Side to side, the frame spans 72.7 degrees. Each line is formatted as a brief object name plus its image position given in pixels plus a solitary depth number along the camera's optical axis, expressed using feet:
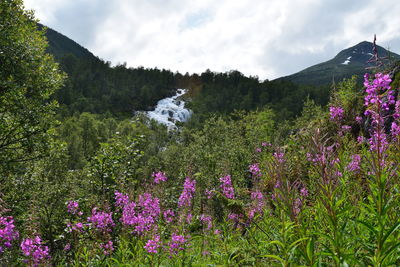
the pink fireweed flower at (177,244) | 15.79
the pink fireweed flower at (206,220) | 21.34
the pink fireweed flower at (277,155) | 9.37
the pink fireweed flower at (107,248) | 17.28
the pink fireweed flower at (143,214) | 17.93
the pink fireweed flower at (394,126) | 16.34
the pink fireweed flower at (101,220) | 17.99
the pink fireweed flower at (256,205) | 17.56
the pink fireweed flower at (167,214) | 20.54
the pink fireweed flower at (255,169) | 25.23
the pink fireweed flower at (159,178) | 22.34
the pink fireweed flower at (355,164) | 17.93
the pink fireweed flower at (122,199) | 19.21
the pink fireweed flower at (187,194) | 20.71
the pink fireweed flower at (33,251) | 15.75
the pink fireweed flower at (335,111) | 23.36
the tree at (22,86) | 38.29
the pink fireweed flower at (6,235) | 15.51
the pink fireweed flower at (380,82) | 10.21
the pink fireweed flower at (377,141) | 7.54
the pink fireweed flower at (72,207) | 21.76
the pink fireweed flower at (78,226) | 20.17
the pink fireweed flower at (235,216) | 17.53
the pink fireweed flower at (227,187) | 19.97
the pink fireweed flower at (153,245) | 15.06
